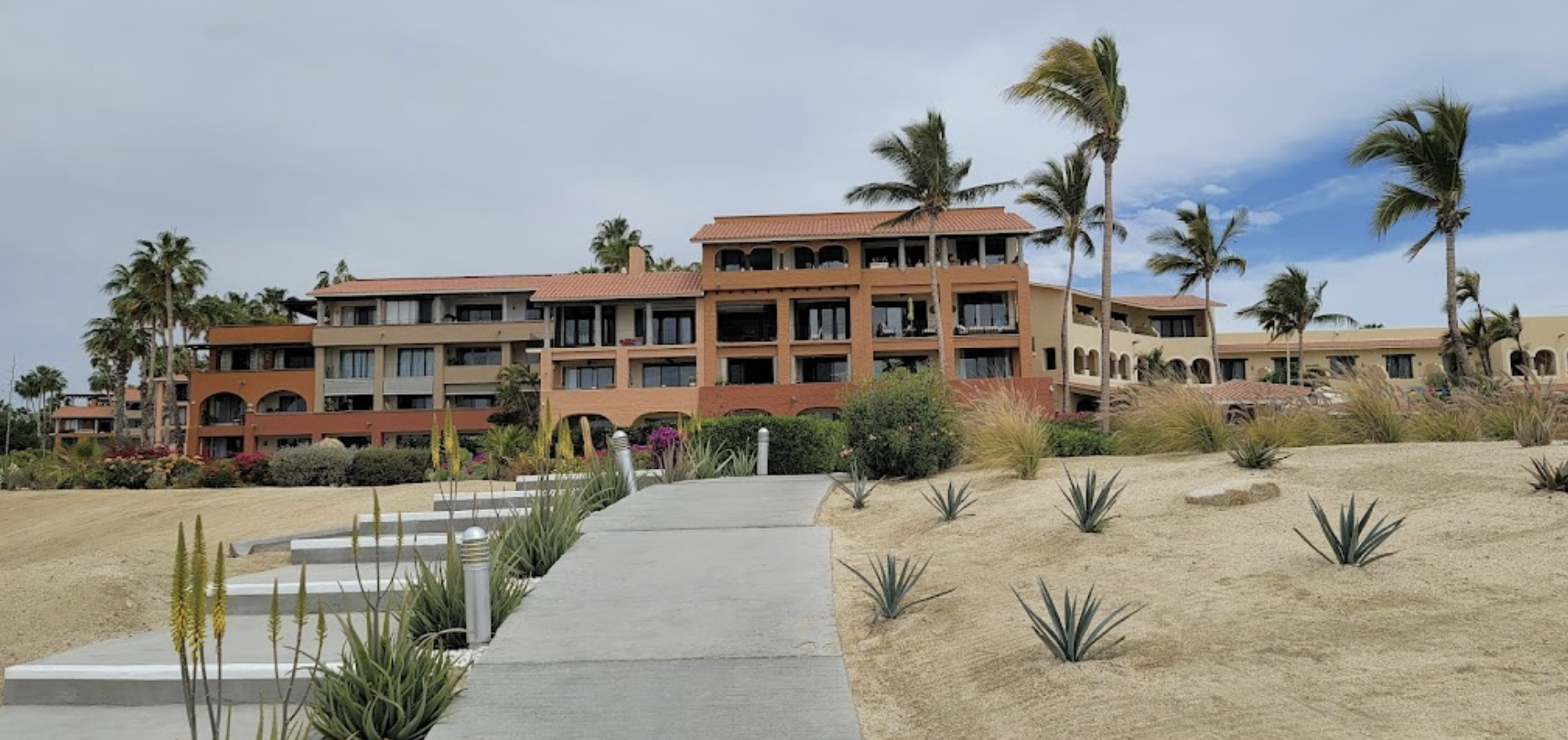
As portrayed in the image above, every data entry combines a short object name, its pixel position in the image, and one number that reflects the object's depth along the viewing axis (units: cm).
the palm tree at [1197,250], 5196
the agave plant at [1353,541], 623
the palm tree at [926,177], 4225
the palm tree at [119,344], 6844
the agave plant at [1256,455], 977
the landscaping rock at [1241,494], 844
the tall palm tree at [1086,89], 2789
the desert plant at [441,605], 679
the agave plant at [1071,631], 544
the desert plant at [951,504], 984
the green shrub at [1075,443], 1675
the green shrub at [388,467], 2728
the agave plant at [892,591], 710
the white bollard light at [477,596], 670
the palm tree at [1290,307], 5474
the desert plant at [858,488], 1188
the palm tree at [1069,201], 4706
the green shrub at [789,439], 1892
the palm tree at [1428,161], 2361
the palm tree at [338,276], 7444
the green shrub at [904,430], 1390
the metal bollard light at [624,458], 1301
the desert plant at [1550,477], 728
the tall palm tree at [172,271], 5881
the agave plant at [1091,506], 826
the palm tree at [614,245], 6397
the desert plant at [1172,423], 1216
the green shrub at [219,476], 3053
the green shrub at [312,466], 2878
